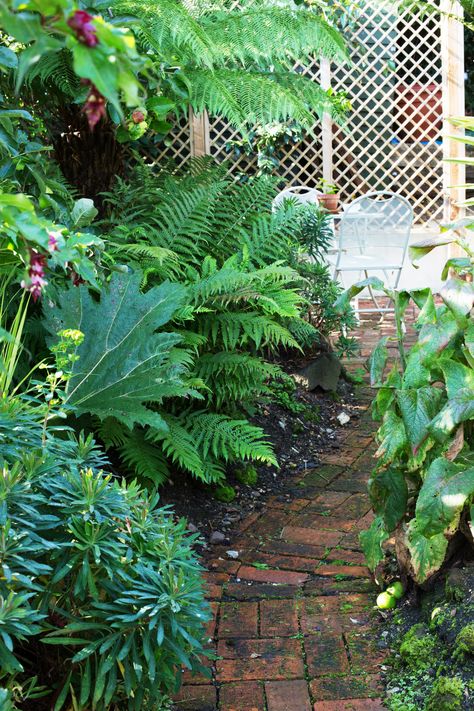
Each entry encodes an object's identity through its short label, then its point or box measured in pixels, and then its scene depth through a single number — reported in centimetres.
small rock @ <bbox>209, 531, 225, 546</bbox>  301
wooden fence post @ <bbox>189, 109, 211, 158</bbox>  825
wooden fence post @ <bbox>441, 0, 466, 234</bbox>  811
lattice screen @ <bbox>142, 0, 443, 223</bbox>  855
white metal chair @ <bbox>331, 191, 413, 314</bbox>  671
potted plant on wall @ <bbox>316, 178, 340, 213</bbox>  825
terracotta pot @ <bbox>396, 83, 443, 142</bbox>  1078
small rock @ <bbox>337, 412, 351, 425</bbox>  428
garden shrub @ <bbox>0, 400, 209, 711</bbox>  172
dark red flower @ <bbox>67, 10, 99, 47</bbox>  80
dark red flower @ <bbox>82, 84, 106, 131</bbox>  83
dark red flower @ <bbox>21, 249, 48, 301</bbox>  109
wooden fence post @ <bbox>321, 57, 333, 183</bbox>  853
